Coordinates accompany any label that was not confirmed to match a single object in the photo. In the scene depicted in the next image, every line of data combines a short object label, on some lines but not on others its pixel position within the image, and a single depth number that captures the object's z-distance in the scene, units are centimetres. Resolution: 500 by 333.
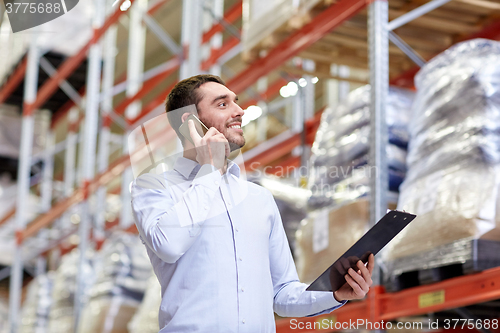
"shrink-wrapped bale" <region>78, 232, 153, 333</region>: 684
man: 191
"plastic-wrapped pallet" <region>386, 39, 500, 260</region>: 316
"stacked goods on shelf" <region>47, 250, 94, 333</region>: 831
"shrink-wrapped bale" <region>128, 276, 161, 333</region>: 562
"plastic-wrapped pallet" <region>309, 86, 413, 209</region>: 427
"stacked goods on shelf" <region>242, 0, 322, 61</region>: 508
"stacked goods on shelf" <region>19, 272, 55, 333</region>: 964
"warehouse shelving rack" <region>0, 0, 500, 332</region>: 375
